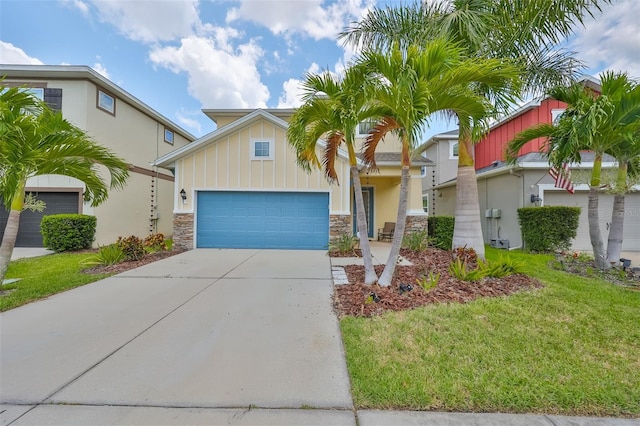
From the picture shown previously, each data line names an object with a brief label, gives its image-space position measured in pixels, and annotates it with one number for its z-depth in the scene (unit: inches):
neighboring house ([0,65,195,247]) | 404.2
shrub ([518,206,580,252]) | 343.1
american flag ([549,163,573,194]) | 309.0
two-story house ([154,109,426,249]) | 392.2
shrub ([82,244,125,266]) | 294.2
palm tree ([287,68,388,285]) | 181.5
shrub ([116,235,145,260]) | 308.5
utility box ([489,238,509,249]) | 417.4
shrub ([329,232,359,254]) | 359.6
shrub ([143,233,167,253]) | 349.3
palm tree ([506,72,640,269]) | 221.1
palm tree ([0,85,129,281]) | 194.4
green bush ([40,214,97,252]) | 373.4
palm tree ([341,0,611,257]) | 234.1
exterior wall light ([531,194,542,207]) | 387.6
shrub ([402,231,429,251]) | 370.6
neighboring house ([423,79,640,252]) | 395.2
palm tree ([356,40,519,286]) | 163.0
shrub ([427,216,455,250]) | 406.3
